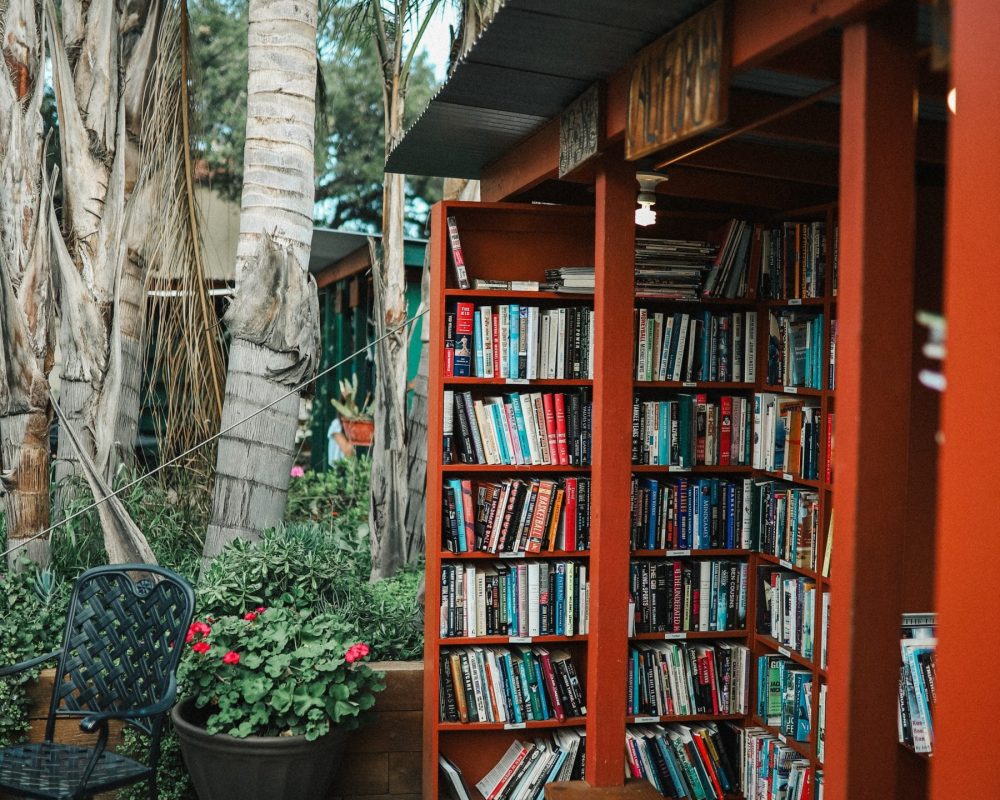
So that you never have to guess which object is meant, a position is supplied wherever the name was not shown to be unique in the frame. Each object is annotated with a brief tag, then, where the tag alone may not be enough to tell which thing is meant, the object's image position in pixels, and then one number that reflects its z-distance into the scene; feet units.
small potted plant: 29.48
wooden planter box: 13.61
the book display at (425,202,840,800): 12.98
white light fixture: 11.43
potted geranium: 11.86
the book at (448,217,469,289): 13.01
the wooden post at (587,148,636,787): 10.67
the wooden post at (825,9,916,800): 6.25
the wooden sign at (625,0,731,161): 7.39
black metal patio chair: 10.72
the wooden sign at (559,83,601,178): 9.95
